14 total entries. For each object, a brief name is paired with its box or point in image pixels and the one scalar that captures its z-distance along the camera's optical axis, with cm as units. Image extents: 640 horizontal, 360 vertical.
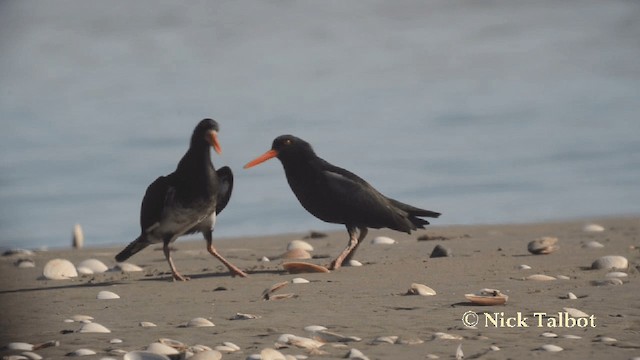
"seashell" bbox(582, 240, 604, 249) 2548
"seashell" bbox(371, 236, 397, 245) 2769
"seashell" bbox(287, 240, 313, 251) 2729
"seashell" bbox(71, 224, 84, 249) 3519
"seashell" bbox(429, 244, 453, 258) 2377
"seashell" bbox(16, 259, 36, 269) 2647
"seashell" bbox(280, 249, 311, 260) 2492
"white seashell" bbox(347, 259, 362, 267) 2272
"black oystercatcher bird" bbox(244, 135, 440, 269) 2323
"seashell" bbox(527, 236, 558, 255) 2380
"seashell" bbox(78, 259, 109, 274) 2417
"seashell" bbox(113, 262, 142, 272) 2375
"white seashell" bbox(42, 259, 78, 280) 2291
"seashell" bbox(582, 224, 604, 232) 3113
